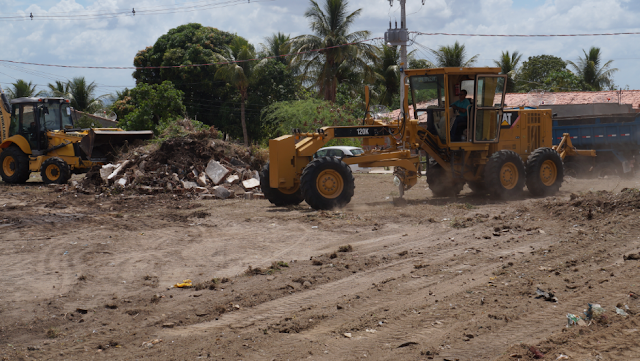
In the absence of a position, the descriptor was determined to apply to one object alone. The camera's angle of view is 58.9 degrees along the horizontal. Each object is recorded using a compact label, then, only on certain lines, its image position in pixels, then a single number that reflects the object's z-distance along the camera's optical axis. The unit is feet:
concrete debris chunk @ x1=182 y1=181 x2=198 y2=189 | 52.26
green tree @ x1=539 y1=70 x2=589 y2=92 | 136.17
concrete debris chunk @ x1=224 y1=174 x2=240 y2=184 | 53.72
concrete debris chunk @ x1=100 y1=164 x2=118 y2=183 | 55.80
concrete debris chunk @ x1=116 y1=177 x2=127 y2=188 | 53.62
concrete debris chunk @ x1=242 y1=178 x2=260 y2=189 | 52.75
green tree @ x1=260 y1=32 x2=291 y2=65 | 139.15
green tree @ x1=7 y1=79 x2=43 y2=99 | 145.31
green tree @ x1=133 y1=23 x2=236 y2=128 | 126.41
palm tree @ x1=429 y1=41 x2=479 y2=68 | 126.52
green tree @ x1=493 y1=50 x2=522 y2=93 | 138.41
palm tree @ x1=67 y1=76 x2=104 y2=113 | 149.38
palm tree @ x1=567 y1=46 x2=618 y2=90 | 148.66
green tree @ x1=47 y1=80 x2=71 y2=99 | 152.05
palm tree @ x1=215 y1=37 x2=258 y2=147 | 118.11
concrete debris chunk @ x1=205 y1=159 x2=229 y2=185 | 53.47
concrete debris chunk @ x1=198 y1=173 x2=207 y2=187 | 52.98
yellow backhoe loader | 62.75
